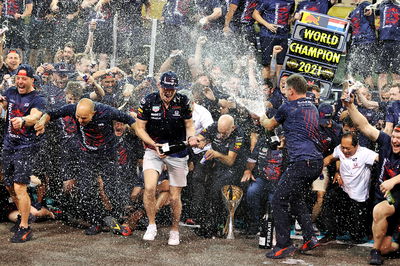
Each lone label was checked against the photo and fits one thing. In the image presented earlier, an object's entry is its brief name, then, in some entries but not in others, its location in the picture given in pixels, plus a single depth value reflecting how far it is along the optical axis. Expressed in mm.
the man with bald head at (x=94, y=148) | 15352
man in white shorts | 14867
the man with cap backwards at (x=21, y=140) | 14609
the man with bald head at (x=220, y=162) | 16531
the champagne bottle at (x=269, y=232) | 14687
